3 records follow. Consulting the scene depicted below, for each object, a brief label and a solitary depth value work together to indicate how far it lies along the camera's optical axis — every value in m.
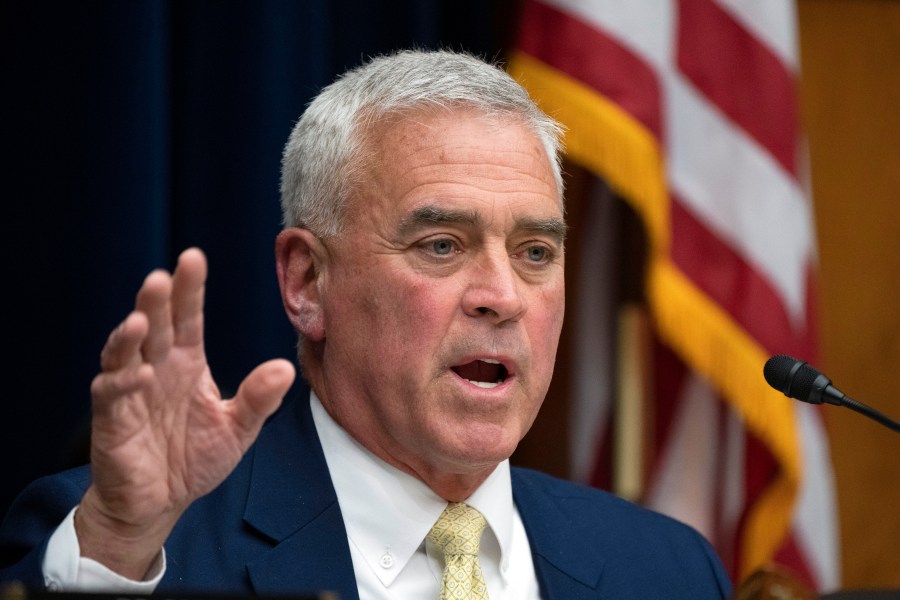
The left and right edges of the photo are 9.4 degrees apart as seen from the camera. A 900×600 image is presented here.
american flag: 3.34
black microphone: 2.86
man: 2.94
